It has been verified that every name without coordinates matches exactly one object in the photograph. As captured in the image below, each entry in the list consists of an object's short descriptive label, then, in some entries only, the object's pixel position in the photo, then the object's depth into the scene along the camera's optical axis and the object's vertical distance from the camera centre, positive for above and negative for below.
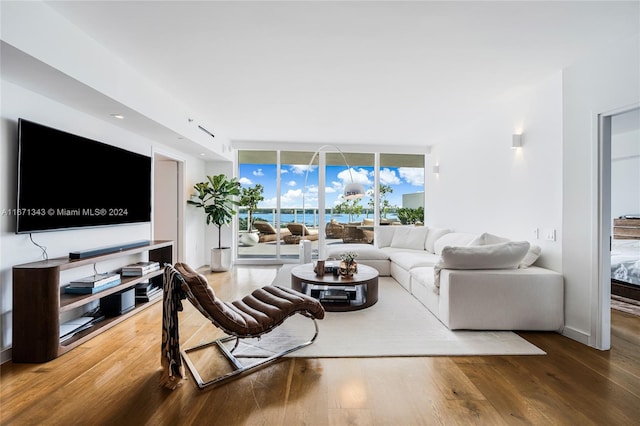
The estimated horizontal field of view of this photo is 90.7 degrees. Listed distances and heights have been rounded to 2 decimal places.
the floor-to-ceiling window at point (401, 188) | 6.92 +0.58
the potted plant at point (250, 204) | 6.67 +0.19
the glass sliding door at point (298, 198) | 6.78 +0.32
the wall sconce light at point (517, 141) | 3.71 +0.88
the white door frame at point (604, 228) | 2.65 -0.10
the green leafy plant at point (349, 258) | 3.80 -0.53
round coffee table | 3.54 -0.92
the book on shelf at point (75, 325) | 2.65 -1.02
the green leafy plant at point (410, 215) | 7.00 -0.01
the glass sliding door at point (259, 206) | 6.71 +0.15
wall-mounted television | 2.50 +0.28
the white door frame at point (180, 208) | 5.57 +0.07
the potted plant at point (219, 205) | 5.82 +0.13
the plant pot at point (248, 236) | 6.75 -0.50
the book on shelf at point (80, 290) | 2.84 -0.71
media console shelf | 2.37 -0.76
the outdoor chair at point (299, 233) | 6.79 -0.42
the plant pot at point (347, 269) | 3.75 -0.66
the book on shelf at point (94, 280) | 2.84 -0.64
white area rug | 2.58 -1.11
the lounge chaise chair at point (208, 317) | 2.12 -0.77
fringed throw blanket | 2.11 -0.81
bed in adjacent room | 3.88 -0.66
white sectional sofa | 2.99 -0.71
